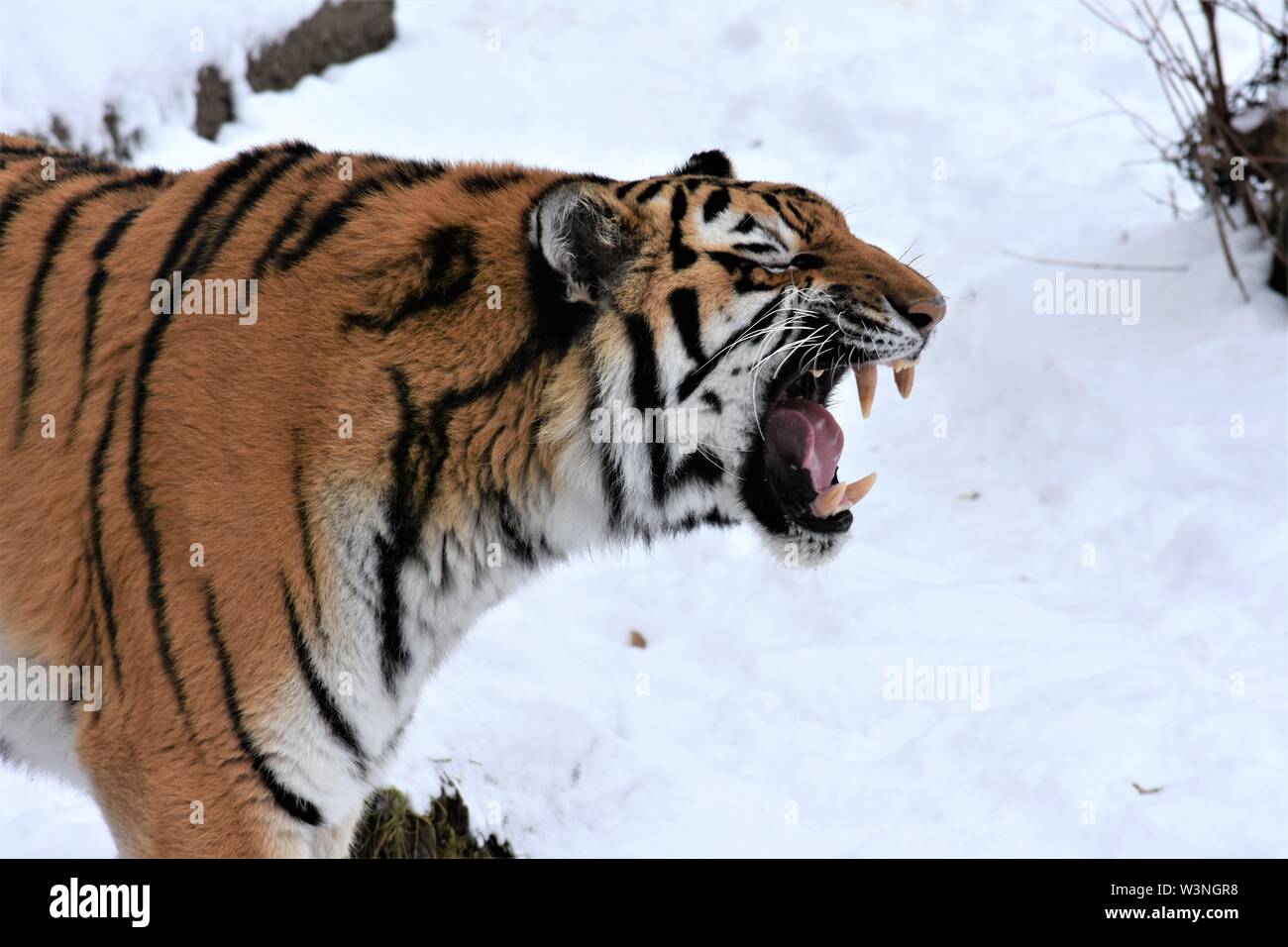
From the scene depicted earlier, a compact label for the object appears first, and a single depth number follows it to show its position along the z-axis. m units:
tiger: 4.52
